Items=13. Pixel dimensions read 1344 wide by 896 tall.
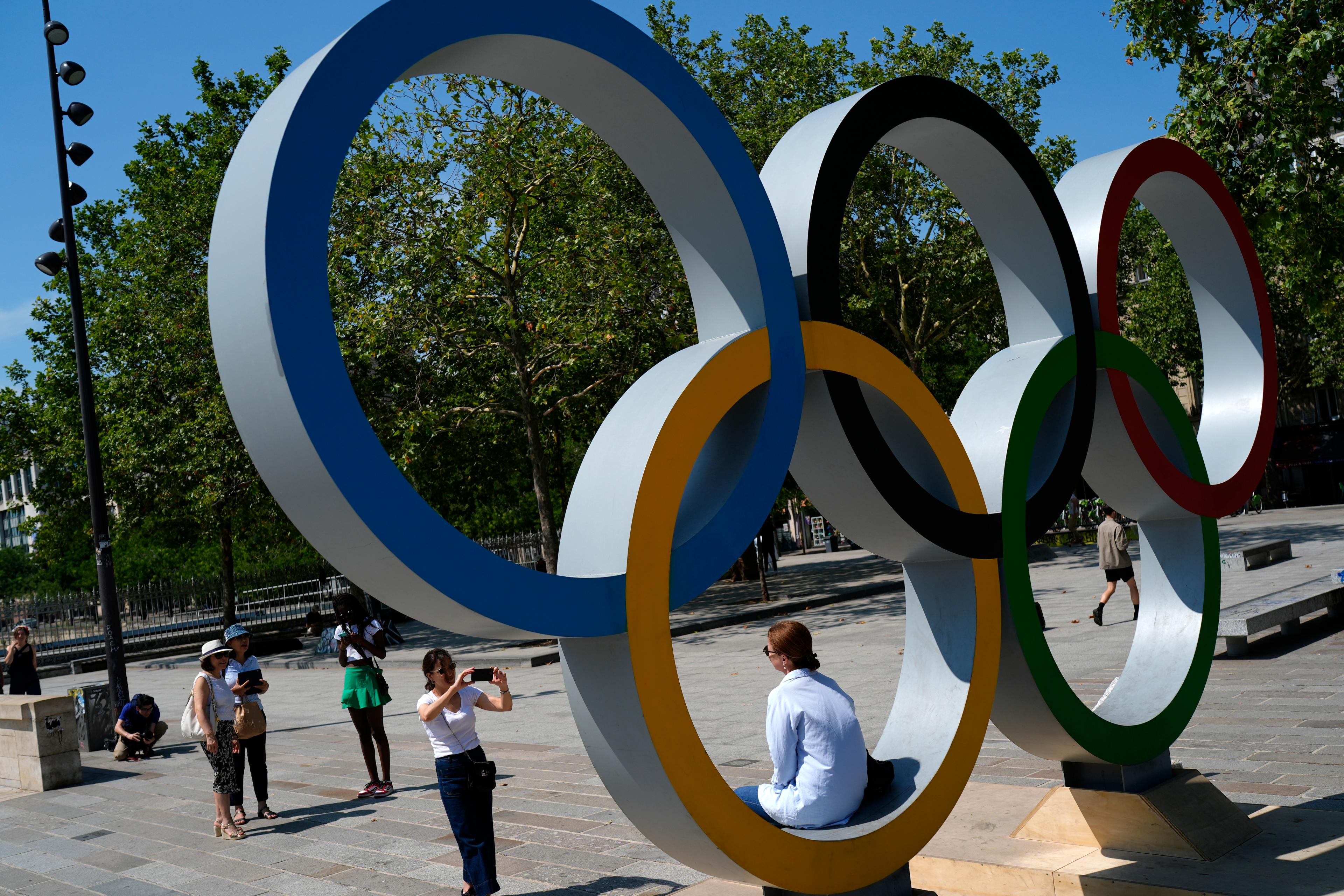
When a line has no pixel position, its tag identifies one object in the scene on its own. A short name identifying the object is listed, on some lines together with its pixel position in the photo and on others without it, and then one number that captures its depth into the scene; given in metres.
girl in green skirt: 9.11
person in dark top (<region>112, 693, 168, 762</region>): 12.80
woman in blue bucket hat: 8.79
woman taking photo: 6.07
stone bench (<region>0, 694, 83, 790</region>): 11.51
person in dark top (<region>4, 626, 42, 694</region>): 13.98
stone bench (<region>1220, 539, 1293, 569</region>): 19.42
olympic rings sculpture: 3.24
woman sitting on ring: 4.42
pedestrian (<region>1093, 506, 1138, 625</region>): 14.89
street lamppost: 14.02
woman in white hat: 8.49
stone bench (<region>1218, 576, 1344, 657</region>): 11.16
